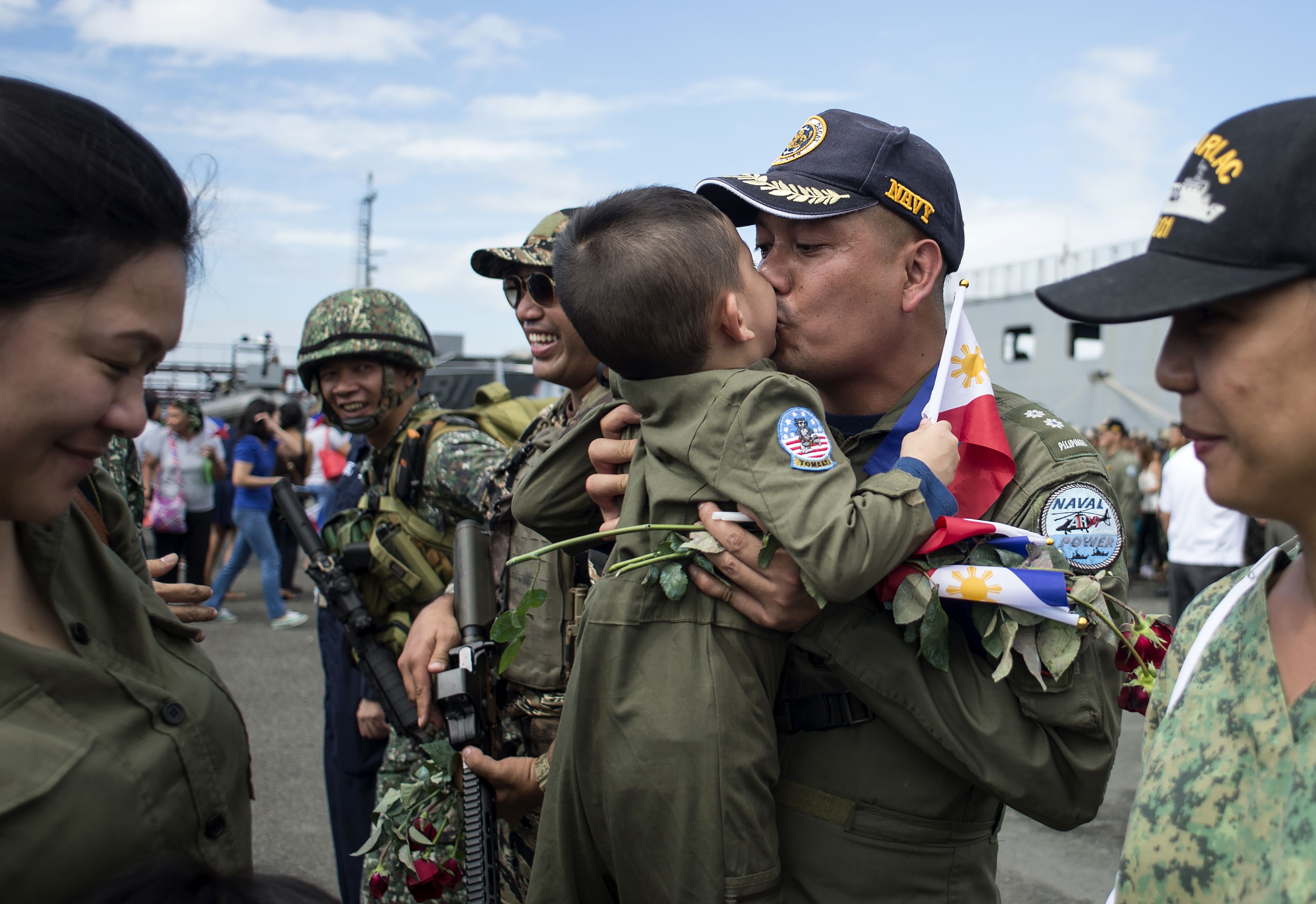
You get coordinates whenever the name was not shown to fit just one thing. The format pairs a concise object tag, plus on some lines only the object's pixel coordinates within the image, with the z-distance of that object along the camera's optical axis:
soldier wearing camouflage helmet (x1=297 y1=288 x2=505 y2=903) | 3.49
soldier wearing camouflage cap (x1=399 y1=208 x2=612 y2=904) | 2.49
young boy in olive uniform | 1.49
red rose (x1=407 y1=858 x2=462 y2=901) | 2.50
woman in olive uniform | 1.14
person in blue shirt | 10.02
